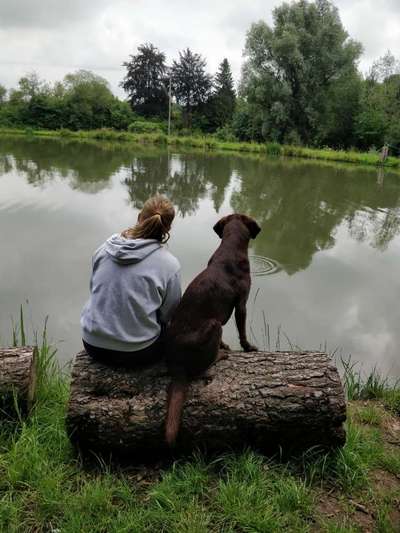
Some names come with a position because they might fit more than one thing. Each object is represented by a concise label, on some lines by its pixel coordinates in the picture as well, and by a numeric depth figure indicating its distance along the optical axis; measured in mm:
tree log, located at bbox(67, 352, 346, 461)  2473
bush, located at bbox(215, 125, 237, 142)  44162
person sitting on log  2574
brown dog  2561
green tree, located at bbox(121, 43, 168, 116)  60344
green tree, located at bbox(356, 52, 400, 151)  35125
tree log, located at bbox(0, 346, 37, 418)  2691
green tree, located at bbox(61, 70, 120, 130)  54219
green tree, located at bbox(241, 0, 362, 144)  34969
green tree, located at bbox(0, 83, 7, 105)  63619
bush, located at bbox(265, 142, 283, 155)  33875
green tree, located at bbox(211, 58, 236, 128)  57781
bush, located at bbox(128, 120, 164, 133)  50594
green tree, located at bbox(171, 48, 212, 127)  59625
